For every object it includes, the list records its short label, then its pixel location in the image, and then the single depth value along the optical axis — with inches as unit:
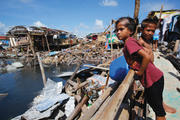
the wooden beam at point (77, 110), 122.5
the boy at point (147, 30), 68.0
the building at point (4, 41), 1318.4
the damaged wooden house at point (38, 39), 653.1
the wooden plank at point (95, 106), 67.4
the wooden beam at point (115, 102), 28.4
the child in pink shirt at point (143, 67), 52.4
